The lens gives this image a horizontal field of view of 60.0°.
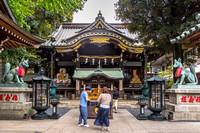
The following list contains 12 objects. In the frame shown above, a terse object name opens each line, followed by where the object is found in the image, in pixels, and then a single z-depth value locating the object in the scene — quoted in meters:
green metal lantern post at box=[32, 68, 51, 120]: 8.13
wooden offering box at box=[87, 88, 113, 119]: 8.40
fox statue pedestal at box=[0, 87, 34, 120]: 8.08
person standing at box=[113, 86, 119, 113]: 10.67
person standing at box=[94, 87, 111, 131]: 6.11
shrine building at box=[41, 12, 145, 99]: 14.29
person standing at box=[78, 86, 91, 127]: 6.59
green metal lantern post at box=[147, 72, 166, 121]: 7.98
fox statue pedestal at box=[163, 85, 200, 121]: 7.72
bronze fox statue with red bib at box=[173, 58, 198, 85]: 8.03
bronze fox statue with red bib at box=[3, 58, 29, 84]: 8.37
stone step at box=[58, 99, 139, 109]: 12.84
